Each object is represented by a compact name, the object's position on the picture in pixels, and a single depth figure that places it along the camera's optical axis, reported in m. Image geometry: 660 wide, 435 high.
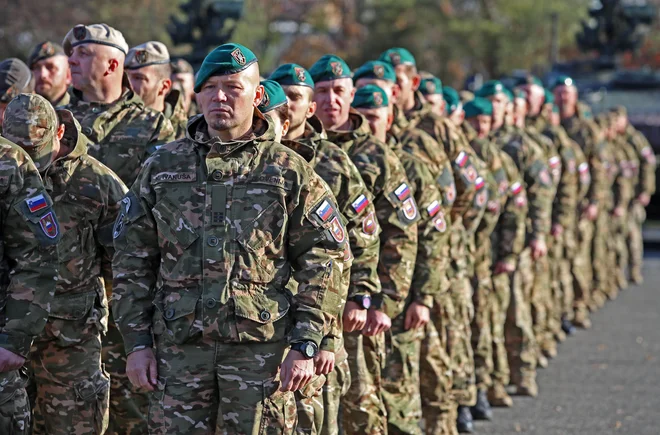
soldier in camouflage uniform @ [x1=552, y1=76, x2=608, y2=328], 27.59
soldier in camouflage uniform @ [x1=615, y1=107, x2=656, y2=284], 33.63
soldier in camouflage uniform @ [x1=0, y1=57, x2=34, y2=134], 14.61
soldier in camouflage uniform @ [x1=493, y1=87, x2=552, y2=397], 20.36
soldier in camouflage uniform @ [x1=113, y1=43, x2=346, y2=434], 10.18
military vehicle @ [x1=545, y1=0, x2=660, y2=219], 44.94
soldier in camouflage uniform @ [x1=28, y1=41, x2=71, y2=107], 16.57
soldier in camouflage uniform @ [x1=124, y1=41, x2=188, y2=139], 16.34
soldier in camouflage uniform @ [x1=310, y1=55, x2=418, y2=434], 13.92
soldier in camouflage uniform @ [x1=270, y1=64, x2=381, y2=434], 12.54
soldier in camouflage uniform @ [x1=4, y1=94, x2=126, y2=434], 12.18
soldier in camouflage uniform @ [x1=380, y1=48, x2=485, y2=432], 16.77
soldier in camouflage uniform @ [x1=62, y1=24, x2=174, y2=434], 14.75
